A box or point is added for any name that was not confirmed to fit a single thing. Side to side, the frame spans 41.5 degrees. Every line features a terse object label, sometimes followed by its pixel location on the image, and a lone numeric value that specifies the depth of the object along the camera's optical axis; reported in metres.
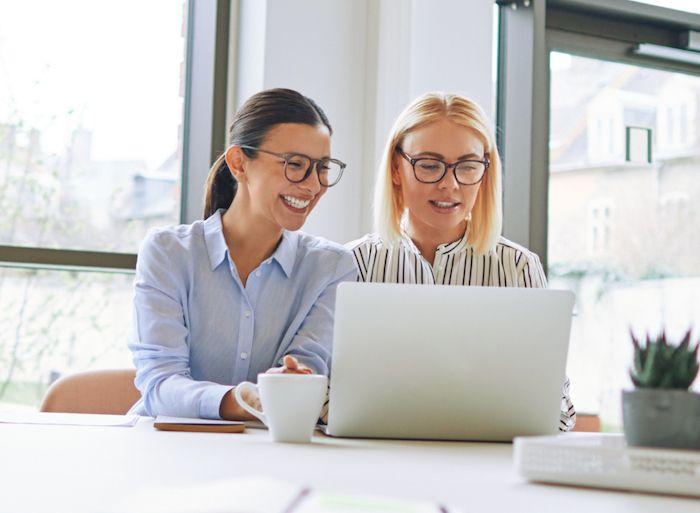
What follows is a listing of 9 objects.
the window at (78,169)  2.90
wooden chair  1.99
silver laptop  1.29
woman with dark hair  1.87
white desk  0.87
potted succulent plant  1.00
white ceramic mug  1.29
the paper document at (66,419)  1.41
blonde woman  2.10
